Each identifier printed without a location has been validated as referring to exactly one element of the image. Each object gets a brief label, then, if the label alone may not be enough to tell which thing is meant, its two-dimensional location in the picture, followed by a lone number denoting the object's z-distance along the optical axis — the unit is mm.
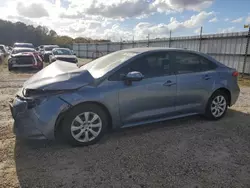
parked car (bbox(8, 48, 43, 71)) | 12242
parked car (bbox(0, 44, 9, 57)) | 19580
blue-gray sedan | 2955
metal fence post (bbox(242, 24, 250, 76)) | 10467
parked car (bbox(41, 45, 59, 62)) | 19011
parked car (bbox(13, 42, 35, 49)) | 18928
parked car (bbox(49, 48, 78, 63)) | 13615
